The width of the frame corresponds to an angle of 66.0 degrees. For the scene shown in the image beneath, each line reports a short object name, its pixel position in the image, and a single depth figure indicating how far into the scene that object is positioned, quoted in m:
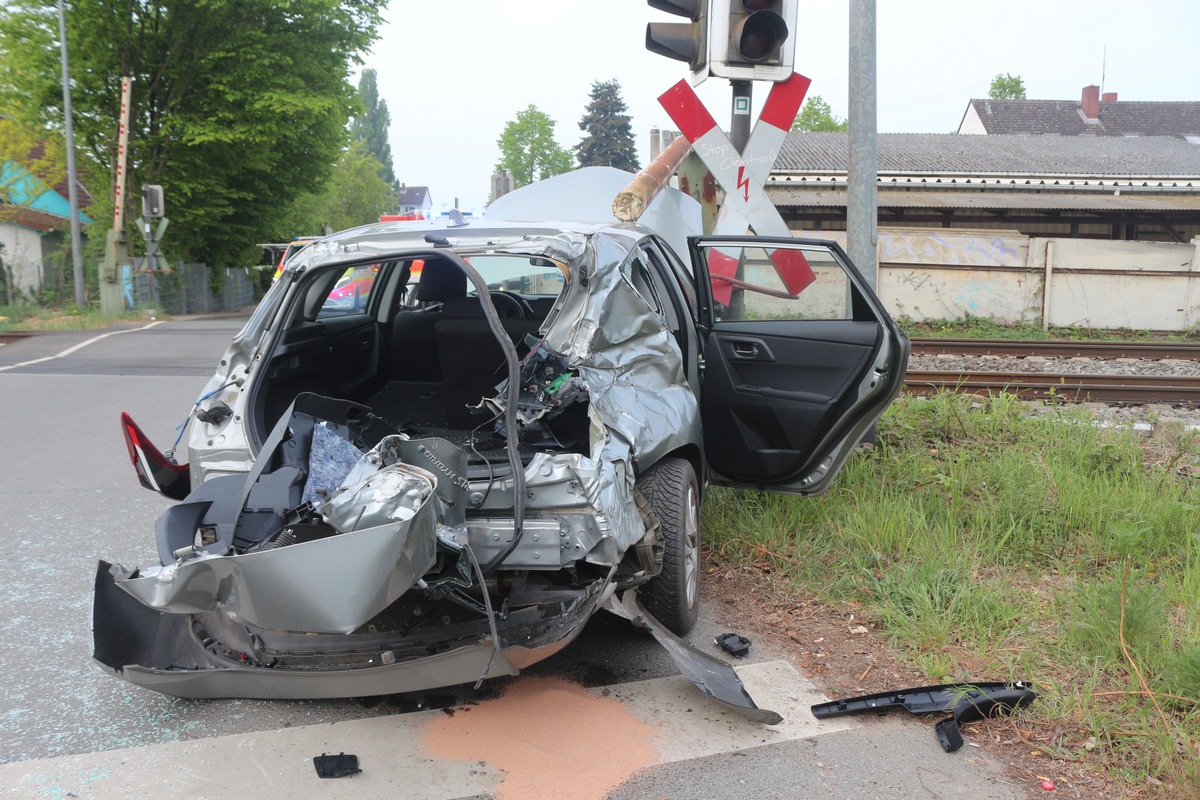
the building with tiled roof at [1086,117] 49.31
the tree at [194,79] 23.50
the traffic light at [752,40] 5.84
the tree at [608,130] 72.12
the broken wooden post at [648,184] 5.47
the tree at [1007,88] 79.56
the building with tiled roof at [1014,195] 23.36
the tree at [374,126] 103.44
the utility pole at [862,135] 6.23
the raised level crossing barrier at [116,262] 21.98
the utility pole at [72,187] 21.85
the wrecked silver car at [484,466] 3.04
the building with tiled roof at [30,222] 24.80
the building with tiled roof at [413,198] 119.43
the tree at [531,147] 79.56
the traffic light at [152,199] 20.72
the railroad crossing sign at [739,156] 6.07
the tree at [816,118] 69.38
